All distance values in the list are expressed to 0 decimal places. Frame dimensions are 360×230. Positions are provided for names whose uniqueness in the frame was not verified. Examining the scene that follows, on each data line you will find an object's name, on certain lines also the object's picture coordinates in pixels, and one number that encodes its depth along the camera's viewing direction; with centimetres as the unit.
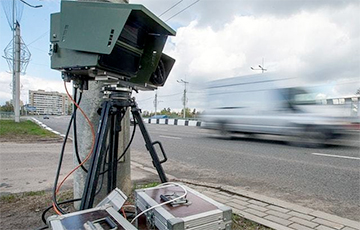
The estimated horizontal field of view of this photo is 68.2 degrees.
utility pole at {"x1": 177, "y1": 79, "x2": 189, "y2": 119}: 3795
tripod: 165
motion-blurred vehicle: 794
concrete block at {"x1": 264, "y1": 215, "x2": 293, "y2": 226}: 231
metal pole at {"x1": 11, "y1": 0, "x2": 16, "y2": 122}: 1874
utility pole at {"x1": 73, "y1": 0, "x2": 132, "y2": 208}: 242
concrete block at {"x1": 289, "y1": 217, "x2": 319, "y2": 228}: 229
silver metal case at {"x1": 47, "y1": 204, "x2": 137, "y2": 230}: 129
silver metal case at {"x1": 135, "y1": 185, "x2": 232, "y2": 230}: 133
